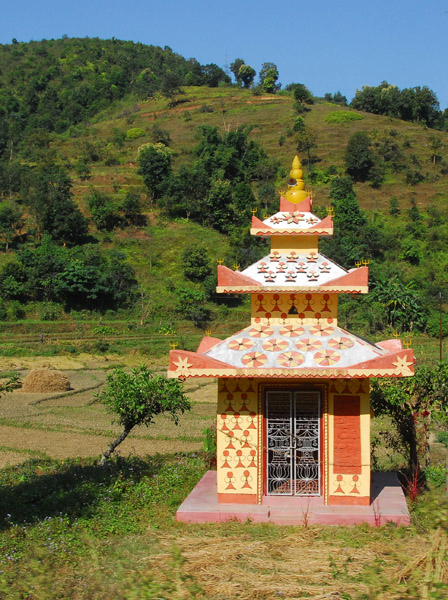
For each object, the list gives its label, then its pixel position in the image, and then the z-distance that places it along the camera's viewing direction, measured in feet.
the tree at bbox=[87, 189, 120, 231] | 172.55
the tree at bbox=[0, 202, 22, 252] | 158.27
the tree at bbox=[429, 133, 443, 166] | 224.12
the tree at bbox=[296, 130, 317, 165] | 227.81
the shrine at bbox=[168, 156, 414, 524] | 35.12
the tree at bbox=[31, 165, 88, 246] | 159.53
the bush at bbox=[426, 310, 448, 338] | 131.48
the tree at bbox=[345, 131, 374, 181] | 210.59
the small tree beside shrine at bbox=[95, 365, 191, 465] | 43.86
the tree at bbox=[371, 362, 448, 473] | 42.42
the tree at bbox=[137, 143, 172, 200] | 190.80
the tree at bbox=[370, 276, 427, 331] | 132.77
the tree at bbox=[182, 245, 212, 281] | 153.89
